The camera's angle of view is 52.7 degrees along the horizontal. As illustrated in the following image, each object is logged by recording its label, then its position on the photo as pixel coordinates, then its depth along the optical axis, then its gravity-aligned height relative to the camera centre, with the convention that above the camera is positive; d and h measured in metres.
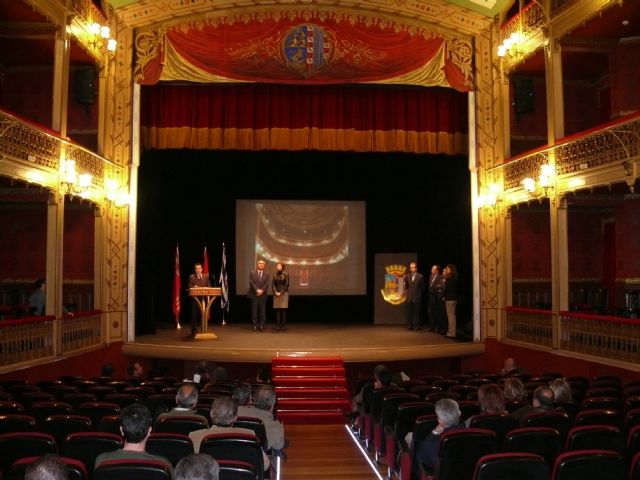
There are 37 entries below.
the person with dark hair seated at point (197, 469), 2.94 -0.89
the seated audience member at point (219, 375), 8.38 -1.32
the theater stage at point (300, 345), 11.55 -1.35
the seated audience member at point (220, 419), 4.71 -1.07
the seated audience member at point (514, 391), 6.31 -1.15
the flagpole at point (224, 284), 14.75 -0.23
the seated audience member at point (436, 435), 4.73 -1.22
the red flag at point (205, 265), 14.51 +0.20
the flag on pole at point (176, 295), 14.32 -0.46
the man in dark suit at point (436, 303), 14.00 -0.65
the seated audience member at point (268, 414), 5.74 -1.26
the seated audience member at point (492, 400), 5.28 -1.04
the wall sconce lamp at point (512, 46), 12.62 +4.52
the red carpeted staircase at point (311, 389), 10.16 -1.94
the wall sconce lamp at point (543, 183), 11.86 +1.70
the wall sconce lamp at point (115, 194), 12.70 +1.61
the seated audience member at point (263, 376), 9.17 -1.46
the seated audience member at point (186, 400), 5.55 -1.08
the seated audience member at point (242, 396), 5.95 -1.12
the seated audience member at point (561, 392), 6.10 -1.11
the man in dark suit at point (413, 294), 14.77 -0.46
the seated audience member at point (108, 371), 9.03 -1.35
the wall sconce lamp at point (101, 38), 11.96 +4.52
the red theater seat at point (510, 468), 3.67 -1.10
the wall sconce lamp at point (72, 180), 10.99 +1.63
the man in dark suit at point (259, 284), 13.92 -0.22
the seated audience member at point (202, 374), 8.41 -1.34
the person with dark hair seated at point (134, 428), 3.87 -0.95
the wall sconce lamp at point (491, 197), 13.46 +1.63
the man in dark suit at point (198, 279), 12.93 -0.10
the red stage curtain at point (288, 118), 13.93 +3.39
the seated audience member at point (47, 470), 2.92 -0.89
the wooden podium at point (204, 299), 12.45 -0.50
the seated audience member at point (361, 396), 7.63 -1.59
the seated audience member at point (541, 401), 5.32 -1.05
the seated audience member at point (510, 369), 9.06 -1.35
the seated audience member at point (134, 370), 9.00 -1.36
